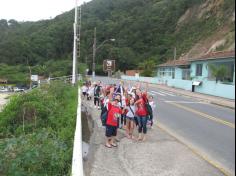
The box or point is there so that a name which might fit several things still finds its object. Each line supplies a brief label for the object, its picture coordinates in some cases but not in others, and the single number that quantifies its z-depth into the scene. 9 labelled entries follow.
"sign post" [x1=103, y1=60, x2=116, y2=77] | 23.98
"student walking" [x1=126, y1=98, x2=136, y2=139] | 6.03
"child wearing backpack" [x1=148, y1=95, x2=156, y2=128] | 6.78
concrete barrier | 2.73
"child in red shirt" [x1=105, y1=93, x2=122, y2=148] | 5.37
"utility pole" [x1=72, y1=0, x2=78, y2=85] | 15.43
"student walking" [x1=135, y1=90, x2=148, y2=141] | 5.78
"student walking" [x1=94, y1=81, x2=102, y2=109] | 10.33
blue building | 17.34
